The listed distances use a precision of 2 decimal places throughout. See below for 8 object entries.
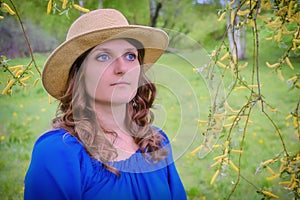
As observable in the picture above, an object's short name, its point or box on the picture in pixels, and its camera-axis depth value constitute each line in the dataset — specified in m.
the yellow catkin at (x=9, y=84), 0.85
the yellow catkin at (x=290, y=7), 0.82
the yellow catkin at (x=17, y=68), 0.90
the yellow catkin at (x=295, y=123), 0.93
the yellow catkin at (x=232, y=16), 0.83
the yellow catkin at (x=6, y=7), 0.78
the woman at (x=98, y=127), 0.87
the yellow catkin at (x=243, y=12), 0.88
